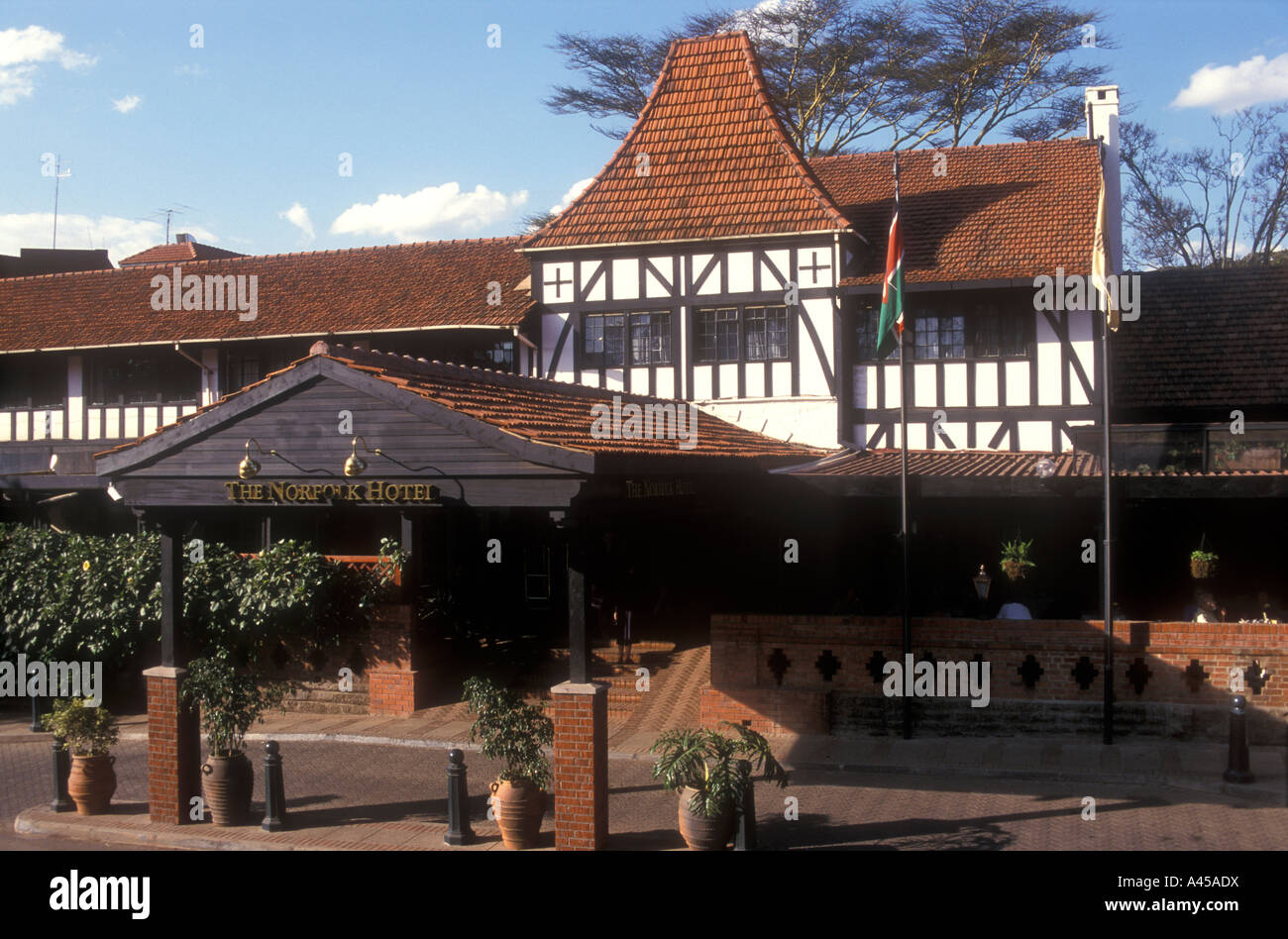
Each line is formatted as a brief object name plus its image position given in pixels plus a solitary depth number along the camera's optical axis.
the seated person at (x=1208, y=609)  14.64
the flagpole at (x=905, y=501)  13.30
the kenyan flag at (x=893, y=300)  14.17
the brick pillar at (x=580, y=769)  9.20
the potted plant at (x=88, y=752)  10.94
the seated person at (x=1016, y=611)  14.90
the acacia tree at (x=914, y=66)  29.45
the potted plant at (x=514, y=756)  9.52
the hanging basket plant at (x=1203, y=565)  15.07
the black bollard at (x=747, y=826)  9.23
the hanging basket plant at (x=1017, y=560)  14.98
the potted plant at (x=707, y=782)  9.11
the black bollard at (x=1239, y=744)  11.11
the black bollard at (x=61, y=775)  11.05
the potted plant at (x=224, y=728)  10.40
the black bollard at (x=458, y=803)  9.67
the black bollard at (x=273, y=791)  10.21
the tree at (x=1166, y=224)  35.53
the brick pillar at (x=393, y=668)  15.30
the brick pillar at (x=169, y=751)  10.55
